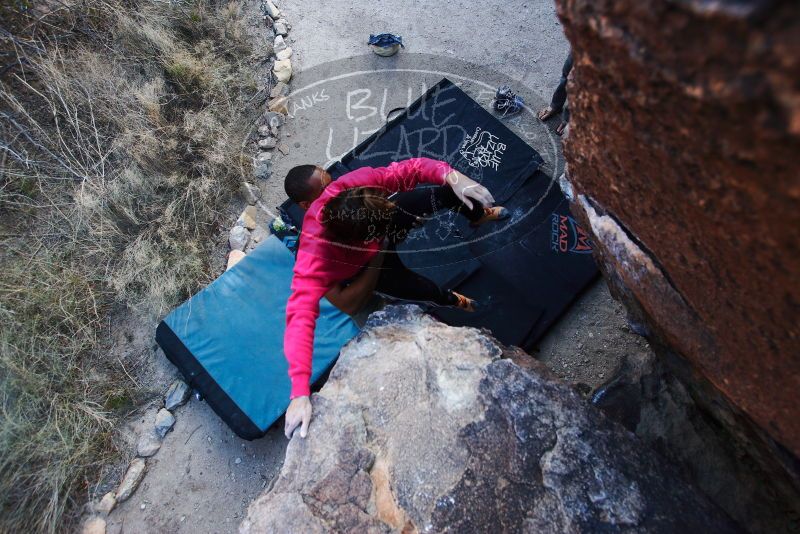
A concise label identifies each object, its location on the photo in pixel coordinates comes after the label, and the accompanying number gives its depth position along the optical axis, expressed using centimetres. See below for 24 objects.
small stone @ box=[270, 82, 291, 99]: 392
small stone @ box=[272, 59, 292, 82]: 393
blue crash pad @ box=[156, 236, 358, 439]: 283
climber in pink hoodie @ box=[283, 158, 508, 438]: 211
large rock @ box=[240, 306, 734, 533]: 150
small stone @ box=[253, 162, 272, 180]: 369
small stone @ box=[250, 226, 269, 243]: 348
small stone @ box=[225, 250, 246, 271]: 336
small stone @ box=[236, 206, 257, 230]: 349
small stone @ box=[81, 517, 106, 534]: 271
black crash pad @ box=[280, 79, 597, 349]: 298
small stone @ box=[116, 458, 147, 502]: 280
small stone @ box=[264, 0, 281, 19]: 419
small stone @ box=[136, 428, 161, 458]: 290
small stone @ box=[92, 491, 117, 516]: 276
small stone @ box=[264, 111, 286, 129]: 379
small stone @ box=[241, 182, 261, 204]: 359
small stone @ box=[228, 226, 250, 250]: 342
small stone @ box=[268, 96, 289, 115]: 384
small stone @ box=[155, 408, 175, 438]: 294
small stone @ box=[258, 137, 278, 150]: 375
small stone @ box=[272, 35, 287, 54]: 408
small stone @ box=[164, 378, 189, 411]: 300
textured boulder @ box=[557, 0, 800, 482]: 73
